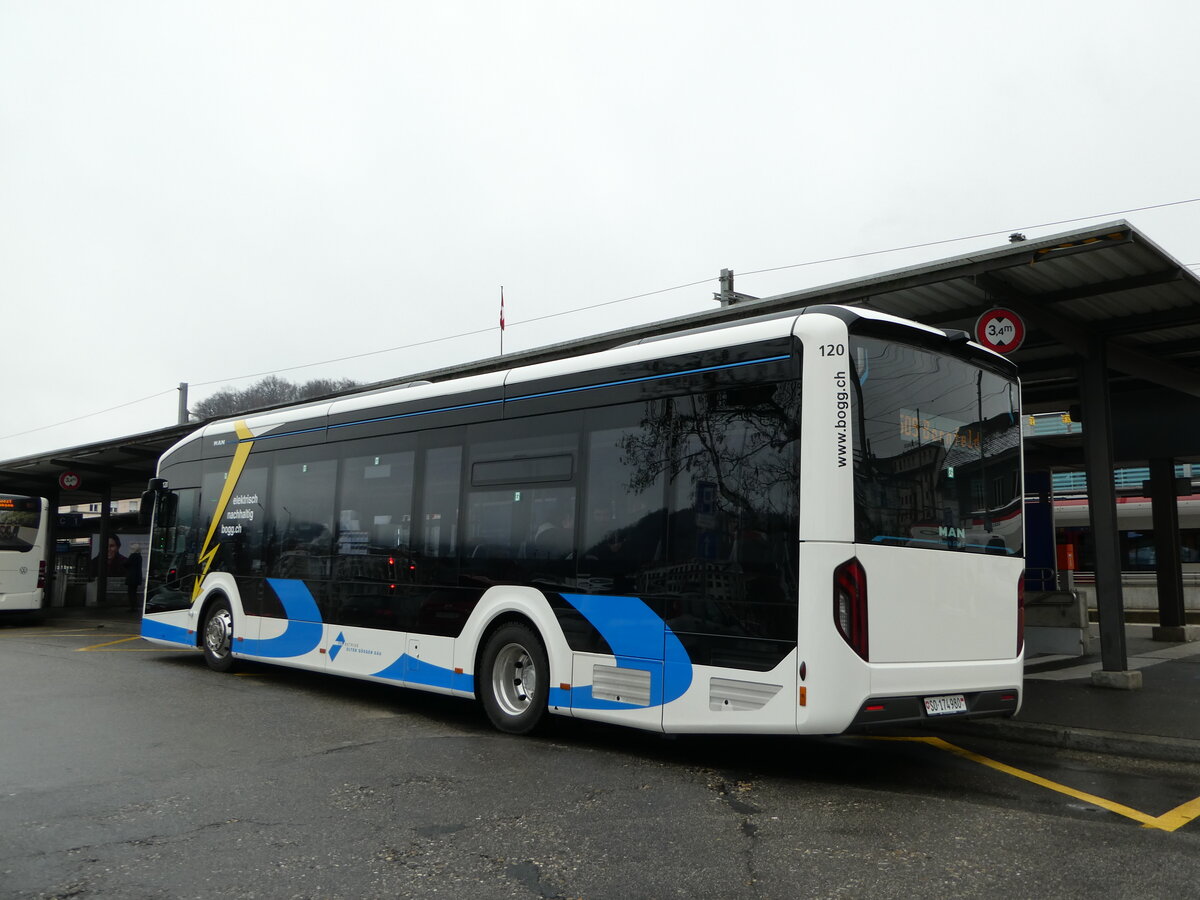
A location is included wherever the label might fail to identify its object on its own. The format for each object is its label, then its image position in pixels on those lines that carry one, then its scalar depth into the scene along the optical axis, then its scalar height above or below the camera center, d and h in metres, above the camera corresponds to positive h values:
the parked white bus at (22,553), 21.69 +0.23
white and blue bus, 6.38 +0.30
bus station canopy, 9.01 +2.90
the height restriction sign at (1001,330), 9.80 +2.48
